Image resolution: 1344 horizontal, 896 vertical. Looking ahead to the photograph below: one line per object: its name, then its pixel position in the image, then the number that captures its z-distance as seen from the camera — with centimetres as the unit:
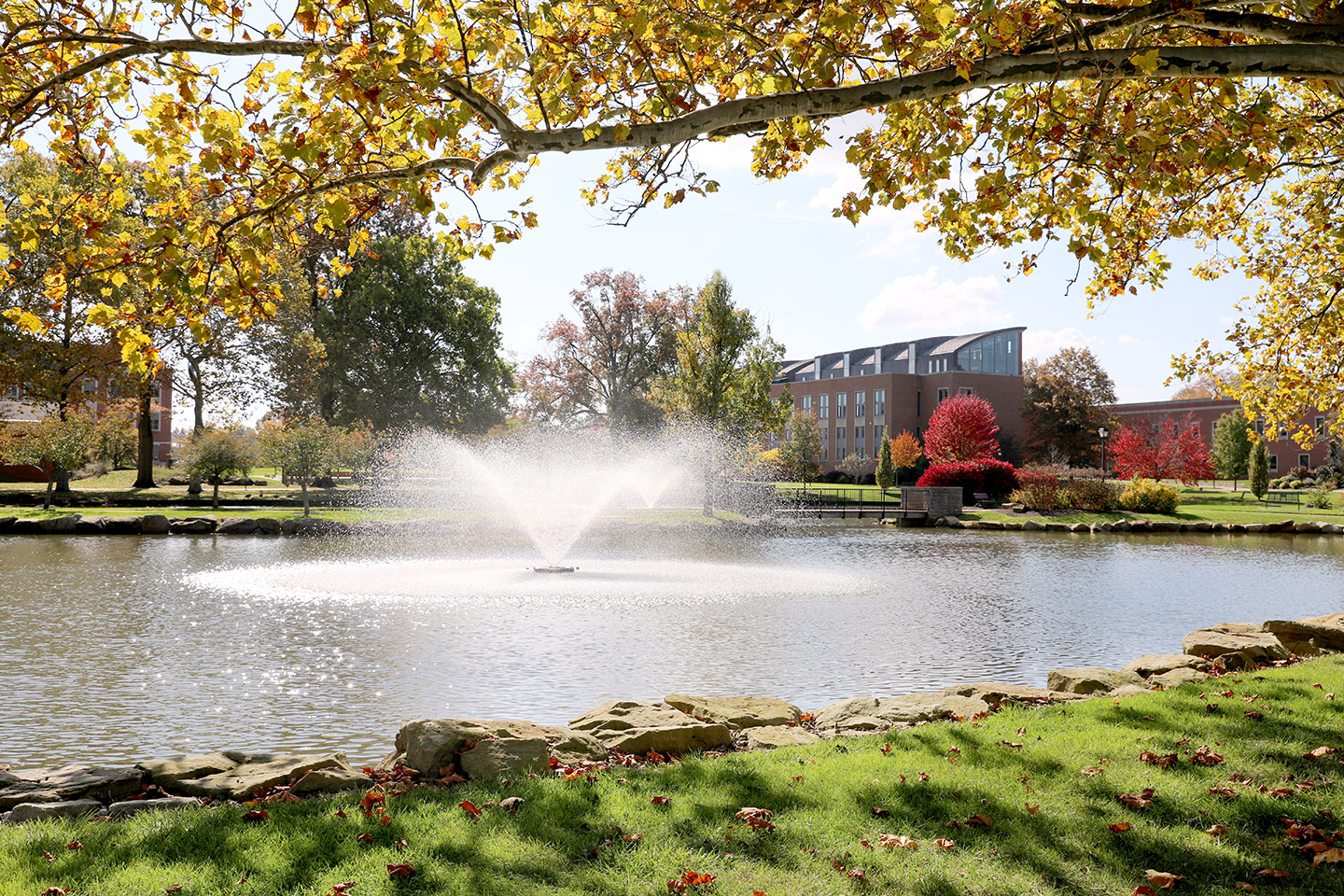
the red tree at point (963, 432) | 5284
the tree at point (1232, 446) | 6544
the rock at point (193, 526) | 2856
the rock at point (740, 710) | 748
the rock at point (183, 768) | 565
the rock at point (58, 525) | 2767
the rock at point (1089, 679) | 865
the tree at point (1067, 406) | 6775
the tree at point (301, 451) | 3378
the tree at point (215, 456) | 3362
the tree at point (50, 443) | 3234
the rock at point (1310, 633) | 1039
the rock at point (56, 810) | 497
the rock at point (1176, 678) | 855
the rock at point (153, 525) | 2825
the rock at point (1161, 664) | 930
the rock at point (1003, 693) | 809
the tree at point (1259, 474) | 4797
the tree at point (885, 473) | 5219
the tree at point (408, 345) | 4584
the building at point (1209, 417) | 7244
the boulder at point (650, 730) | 656
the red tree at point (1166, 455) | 5488
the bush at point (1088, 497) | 3969
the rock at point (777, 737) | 668
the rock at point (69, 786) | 532
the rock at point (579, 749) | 639
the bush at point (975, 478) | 4325
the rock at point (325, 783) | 552
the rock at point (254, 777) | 548
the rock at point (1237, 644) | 971
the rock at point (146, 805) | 514
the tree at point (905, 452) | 5838
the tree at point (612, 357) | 5750
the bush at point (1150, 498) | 3988
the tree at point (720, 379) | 3672
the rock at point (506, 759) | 575
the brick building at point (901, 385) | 7288
